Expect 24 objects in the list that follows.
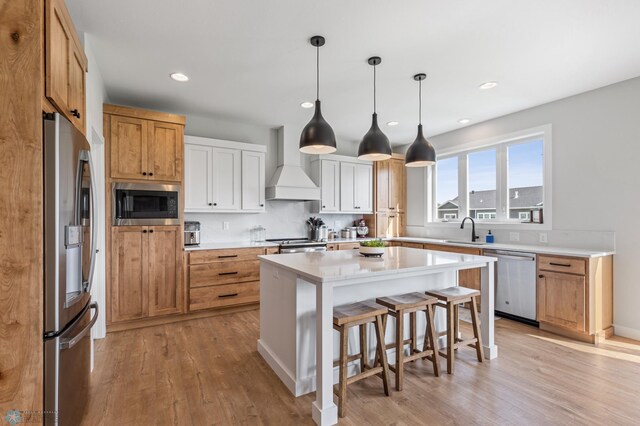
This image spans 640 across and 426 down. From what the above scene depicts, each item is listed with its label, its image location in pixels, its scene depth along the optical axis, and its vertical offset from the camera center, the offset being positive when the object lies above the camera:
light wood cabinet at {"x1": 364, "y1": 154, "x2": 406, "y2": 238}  5.75 +0.25
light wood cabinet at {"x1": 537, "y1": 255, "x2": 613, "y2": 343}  3.16 -0.87
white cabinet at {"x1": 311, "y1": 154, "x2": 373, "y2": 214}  5.26 +0.52
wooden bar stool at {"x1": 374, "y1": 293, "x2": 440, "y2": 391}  2.31 -0.87
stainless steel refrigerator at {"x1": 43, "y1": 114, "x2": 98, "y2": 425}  1.41 -0.25
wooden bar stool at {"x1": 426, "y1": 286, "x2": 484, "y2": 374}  2.53 -0.82
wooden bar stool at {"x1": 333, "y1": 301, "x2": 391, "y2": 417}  2.05 -0.85
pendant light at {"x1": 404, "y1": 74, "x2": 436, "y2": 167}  3.08 +0.59
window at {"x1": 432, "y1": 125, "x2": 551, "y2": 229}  4.10 +0.50
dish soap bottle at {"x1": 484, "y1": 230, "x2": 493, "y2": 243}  4.43 -0.35
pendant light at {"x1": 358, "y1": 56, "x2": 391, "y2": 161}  2.76 +0.61
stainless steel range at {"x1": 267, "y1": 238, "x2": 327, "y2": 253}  4.40 -0.46
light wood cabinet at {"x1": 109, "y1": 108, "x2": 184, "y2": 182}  3.46 +0.74
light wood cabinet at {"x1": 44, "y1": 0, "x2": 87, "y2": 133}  1.51 +0.84
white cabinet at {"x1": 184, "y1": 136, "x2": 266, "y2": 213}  4.13 +0.52
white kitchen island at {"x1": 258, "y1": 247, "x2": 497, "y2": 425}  1.96 -0.65
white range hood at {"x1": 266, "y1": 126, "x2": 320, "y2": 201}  4.76 +0.56
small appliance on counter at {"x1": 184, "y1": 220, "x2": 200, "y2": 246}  4.18 -0.26
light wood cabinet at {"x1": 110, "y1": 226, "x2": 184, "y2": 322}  3.45 -0.65
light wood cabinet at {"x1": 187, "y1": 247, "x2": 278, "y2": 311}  3.84 -0.80
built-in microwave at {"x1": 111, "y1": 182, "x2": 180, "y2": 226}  3.47 +0.11
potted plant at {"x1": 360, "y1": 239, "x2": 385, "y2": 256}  2.79 -0.31
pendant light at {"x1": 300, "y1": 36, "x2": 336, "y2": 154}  2.51 +0.64
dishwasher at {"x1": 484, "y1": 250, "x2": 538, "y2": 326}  3.62 -0.86
